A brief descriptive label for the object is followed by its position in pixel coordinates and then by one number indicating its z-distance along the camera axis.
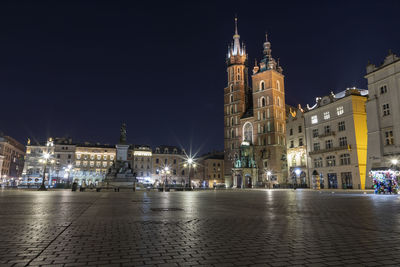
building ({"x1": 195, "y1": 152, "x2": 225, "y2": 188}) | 110.69
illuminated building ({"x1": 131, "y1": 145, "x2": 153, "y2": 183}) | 109.38
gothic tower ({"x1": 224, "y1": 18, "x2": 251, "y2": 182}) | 93.00
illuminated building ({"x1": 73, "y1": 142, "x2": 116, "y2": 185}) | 104.81
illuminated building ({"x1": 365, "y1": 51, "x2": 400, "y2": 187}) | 38.19
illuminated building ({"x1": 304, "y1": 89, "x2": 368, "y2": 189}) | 48.41
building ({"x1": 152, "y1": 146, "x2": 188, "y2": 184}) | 110.50
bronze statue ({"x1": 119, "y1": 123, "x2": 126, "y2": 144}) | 54.03
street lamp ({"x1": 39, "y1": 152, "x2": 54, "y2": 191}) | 40.92
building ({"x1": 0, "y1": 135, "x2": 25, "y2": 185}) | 102.69
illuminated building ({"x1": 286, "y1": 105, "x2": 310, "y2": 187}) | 62.44
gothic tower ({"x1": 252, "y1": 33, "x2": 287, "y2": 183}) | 79.06
